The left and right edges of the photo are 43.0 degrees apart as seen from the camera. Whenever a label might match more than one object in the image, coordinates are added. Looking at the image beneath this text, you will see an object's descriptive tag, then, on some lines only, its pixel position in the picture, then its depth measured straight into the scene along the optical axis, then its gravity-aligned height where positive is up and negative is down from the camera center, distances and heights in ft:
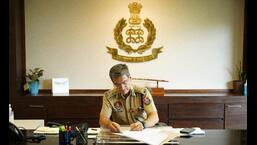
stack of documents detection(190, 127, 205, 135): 7.32 -1.47
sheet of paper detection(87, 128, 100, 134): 7.54 -1.51
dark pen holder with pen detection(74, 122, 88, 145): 6.53 -1.39
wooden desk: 6.58 -1.51
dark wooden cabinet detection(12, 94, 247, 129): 12.98 -1.70
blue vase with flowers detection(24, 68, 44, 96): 13.48 -0.64
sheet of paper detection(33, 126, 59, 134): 7.48 -1.48
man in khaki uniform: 8.47 -0.95
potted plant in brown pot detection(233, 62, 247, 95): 13.94 -0.57
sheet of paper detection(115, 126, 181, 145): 6.49 -1.44
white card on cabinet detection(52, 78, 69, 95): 13.85 -0.80
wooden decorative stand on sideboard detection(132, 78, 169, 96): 13.37 -1.00
